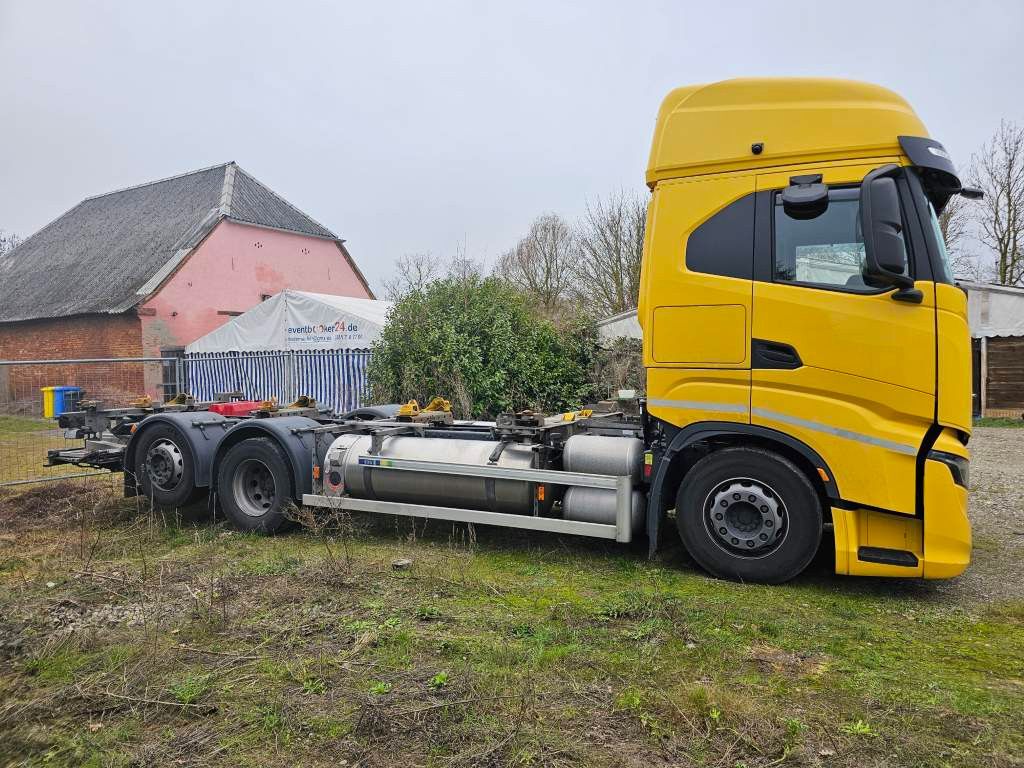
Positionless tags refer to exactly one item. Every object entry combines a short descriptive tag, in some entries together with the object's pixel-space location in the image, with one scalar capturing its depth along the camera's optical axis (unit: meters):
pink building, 24.73
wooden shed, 19.39
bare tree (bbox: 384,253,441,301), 14.73
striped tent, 16.59
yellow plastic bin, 13.46
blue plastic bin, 14.03
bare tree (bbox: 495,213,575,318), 29.91
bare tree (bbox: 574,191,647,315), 26.08
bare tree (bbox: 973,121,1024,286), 26.30
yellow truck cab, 4.82
